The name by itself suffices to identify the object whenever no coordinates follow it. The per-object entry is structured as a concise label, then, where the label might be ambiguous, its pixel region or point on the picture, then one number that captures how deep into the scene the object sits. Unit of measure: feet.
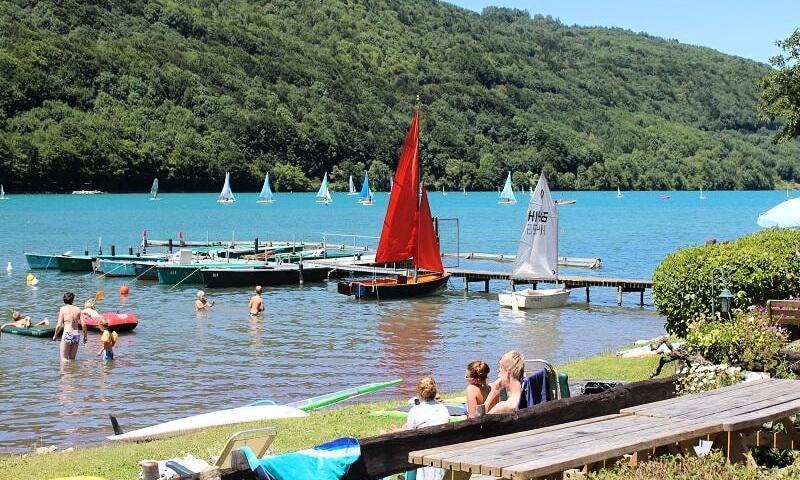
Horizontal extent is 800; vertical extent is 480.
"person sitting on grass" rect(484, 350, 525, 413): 31.42
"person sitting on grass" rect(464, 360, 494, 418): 33.55
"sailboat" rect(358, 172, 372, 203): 408.51
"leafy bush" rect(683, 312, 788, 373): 38.78
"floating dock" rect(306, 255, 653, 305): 127.24
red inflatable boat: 95.35
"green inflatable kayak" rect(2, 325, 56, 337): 89.81
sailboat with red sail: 129.39
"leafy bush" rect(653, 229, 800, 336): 53.42
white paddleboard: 49.06
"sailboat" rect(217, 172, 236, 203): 420.36
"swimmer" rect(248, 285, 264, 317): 112.16
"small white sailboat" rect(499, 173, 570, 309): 124.26
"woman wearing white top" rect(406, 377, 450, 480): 30.37
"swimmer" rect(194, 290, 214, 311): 117.28
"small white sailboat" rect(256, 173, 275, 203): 433.93
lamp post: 51.78
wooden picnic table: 21.61
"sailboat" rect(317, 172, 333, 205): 440.04
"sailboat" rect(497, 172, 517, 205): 470.39
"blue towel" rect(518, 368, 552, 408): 32.81
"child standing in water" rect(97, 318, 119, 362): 78.28
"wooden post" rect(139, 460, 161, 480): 25.64
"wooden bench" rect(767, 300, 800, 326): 49.24
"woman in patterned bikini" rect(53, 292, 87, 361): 74.64
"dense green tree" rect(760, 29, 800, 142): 88.33
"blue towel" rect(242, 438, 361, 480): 22.91
